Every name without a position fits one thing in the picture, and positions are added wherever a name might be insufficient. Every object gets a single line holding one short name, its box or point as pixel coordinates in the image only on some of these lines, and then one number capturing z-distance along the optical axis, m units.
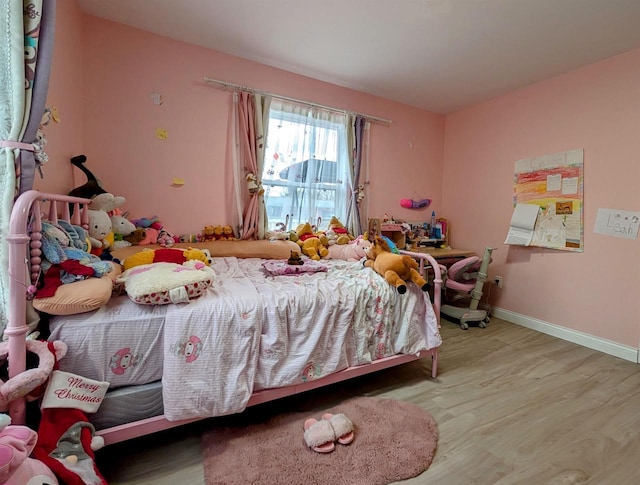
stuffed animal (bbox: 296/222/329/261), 2.68
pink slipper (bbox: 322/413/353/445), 1.42
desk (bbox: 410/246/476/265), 3.27
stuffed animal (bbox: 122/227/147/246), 2.25
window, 2.92
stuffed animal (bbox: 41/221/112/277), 1.16
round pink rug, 1.23
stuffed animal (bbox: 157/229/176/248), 2.38
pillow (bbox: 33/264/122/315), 1.08
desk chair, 3.02
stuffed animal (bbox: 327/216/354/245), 2.90
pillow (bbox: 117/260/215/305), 1.25
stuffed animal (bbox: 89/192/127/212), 1.94
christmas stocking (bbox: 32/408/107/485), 0.94
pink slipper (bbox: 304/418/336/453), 1.36
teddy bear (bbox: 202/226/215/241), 2.65
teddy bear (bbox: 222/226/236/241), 2.71
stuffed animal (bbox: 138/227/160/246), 2.29
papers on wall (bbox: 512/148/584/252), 2.75
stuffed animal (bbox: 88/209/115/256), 1.85
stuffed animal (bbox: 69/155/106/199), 1.93
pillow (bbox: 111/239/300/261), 2.47
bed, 1.12
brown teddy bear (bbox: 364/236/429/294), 1.81
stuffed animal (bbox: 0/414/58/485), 0.76
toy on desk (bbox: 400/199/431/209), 3.77
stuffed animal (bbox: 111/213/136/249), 2.12
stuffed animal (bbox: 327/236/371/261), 2.54
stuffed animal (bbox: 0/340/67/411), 0.94
